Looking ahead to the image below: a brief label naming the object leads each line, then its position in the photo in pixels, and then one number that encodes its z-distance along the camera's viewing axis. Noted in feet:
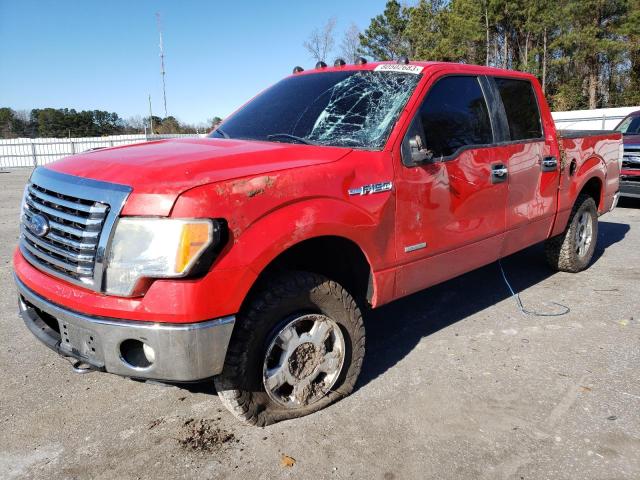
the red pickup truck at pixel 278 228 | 7.43
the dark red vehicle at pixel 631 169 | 31.65
